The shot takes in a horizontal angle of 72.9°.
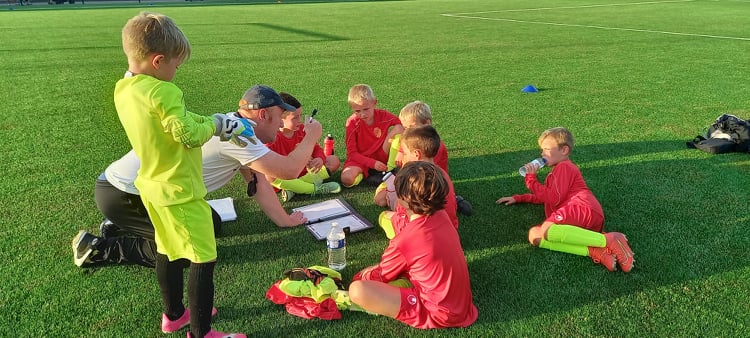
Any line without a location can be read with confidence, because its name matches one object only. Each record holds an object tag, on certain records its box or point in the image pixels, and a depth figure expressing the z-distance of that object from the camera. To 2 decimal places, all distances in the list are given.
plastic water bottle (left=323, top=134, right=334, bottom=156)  5.89
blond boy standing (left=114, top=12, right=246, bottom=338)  2.34
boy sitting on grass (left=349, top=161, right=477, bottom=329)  2.96
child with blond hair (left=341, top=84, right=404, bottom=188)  5.27
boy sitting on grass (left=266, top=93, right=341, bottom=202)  4.93
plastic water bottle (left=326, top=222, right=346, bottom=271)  3.66
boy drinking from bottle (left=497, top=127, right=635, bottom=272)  3.69
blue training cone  9.04
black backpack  5.86
